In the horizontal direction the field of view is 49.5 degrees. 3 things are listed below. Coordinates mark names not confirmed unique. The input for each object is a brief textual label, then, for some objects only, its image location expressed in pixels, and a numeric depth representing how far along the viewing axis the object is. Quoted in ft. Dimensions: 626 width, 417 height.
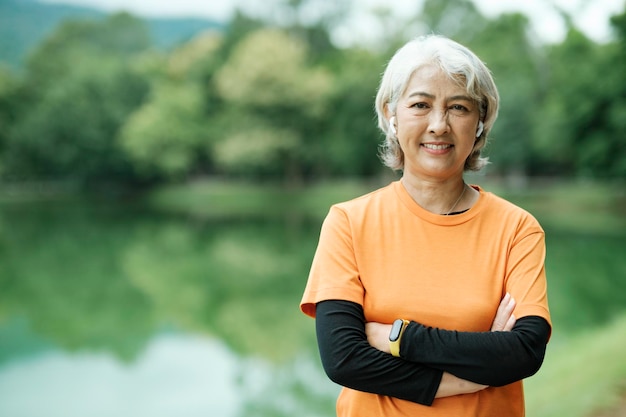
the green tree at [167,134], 107.55
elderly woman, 5.26
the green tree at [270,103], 100.12
